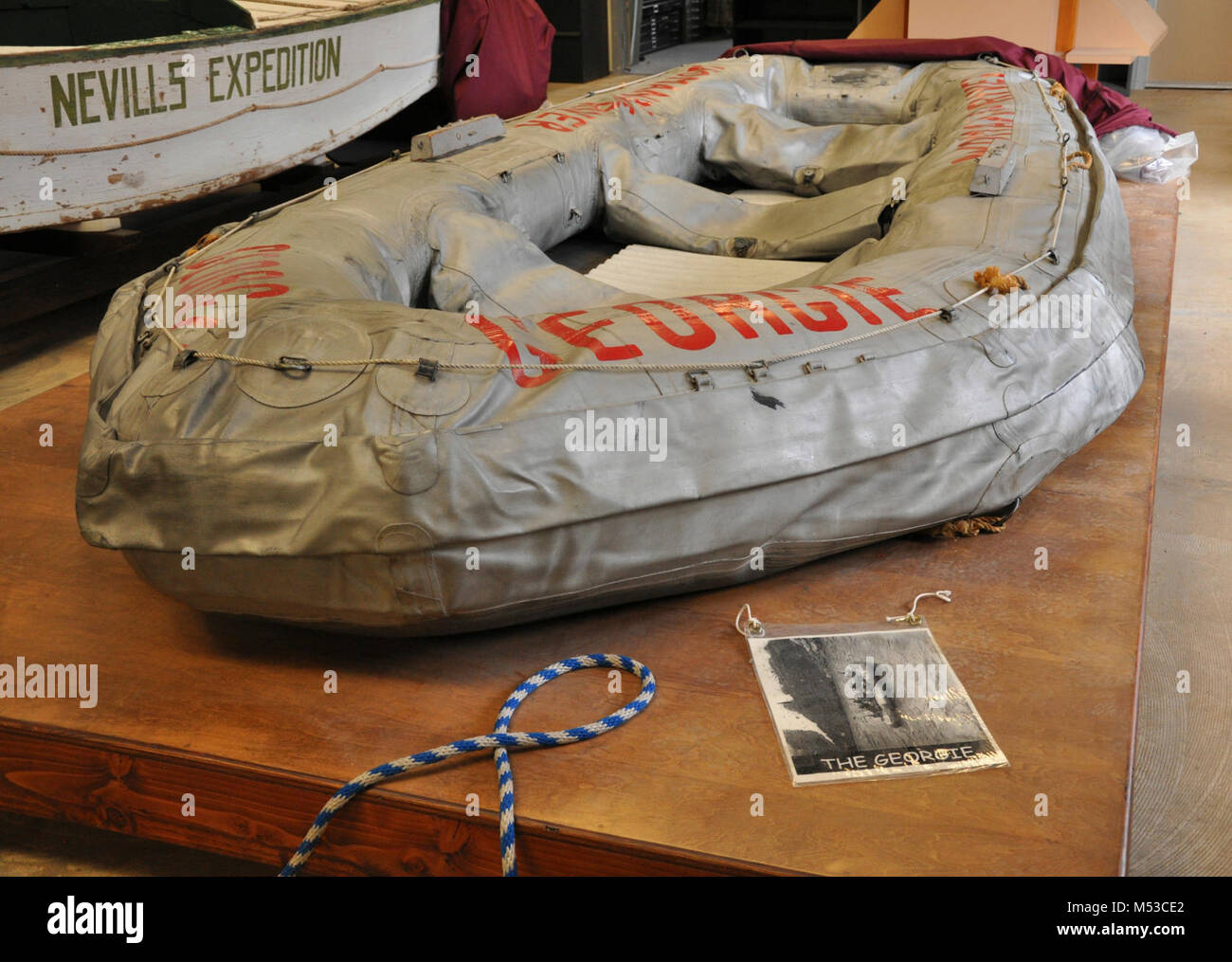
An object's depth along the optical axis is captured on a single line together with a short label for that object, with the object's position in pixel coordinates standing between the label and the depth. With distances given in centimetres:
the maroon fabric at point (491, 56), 448
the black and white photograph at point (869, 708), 125
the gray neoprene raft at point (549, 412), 129
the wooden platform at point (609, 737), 117
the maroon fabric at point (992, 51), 343
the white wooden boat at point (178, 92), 268
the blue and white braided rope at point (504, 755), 118
